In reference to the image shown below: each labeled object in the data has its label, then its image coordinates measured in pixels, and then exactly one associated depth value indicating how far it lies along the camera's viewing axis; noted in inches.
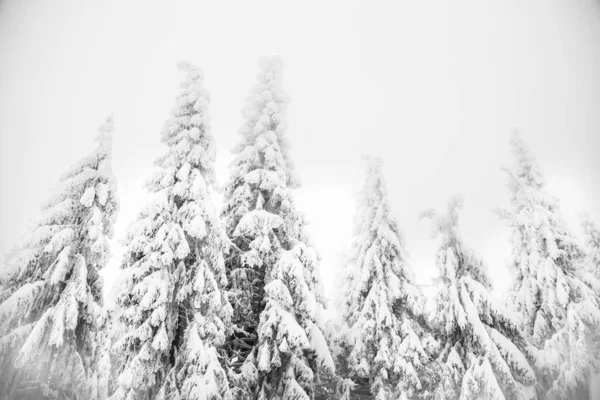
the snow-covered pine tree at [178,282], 381.1
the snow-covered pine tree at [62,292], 407.2
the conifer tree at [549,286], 547.5
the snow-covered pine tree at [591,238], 729.0
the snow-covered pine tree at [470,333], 463.2
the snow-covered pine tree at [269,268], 437.4
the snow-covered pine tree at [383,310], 536.7
